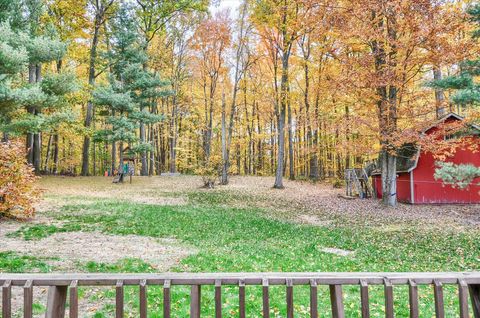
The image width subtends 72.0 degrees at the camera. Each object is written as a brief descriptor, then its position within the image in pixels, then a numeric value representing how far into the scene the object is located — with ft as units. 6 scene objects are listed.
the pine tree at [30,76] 40.56
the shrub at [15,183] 29.86
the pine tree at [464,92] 28.76
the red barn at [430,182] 54.29
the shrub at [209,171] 65.82
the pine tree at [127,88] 65.21
